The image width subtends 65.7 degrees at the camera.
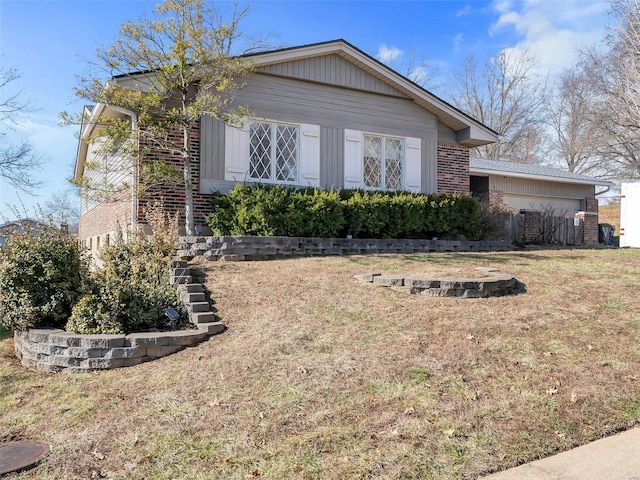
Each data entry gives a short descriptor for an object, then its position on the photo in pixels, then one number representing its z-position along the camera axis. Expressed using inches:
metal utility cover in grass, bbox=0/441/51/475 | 130.5
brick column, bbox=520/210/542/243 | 482.0
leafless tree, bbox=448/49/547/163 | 1252.9
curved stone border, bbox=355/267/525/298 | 242.1
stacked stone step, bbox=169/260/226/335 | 215.5
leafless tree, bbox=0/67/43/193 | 832.9
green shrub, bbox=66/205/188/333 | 218.8
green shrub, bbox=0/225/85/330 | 227.8
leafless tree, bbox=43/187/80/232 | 1154.2
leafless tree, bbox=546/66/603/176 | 1029.1
